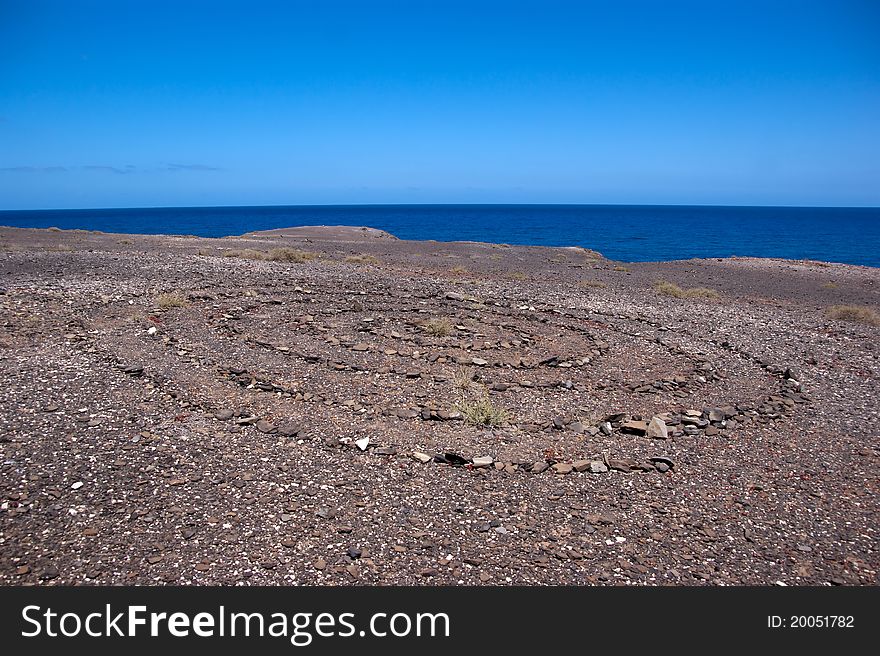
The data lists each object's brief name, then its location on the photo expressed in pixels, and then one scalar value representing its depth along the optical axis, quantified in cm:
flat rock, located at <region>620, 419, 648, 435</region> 775
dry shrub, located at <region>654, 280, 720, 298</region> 1991
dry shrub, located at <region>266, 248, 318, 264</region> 2525
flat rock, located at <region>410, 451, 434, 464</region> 671
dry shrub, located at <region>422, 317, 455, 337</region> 1274
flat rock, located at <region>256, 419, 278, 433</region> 731
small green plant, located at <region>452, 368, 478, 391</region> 940
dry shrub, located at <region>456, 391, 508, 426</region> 793
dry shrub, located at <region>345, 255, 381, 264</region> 2619
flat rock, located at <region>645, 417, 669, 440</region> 762
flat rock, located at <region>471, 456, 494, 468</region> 666
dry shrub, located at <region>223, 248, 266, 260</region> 2519
